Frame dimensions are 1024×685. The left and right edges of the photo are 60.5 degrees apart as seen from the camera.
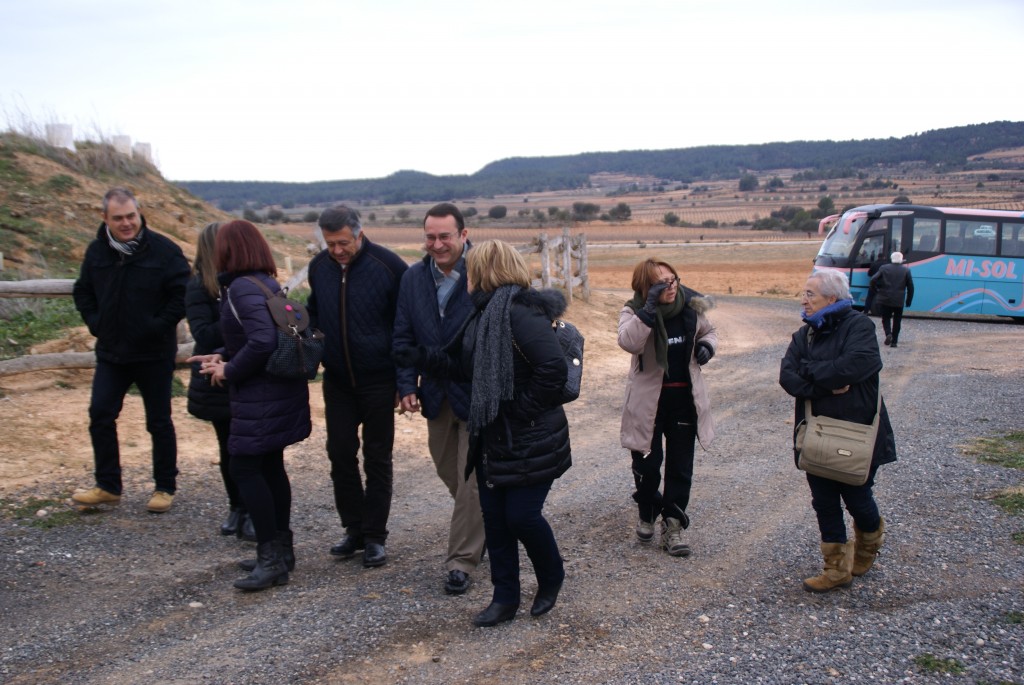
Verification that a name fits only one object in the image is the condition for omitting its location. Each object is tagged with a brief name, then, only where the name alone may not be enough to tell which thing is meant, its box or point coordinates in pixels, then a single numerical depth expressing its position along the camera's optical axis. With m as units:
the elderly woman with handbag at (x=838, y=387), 4.59
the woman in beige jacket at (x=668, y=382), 5.14
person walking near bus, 15.73
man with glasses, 4.85
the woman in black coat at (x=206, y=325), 5.20
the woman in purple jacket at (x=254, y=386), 4.64
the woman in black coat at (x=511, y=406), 4.13
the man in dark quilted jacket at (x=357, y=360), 5.05
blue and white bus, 21.28
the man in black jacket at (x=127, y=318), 5.70
